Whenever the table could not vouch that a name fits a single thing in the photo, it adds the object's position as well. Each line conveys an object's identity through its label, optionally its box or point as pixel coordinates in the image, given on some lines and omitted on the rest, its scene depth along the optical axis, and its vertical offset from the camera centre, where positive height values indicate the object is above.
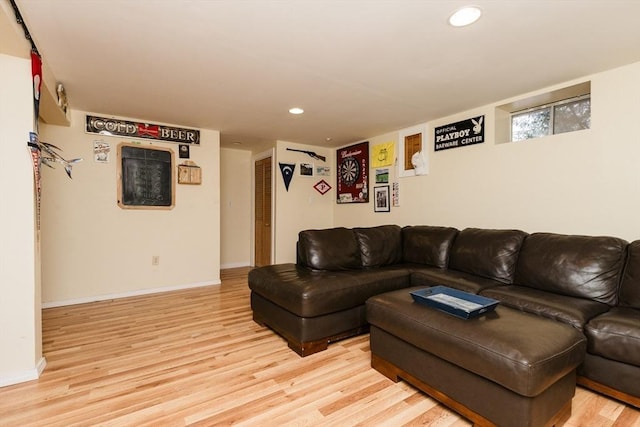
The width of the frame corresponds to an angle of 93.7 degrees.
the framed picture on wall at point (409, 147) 3.88 +0.80
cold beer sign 3.49 +0.97
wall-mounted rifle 5.12 +0.91
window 2.70 +0.84
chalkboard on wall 3.67 +0.39
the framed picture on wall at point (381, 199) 4.39 +0.11
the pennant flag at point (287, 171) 4.84 +0.58
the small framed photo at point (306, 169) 5.07 +0.65
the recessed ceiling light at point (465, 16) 1.64 +1.08
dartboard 4.93 +0.61
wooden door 5.05 -0.09
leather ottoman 1.28 -0.73
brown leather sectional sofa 1.68 -0.61
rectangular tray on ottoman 1.62 -0.56
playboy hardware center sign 3.29 +0.83
